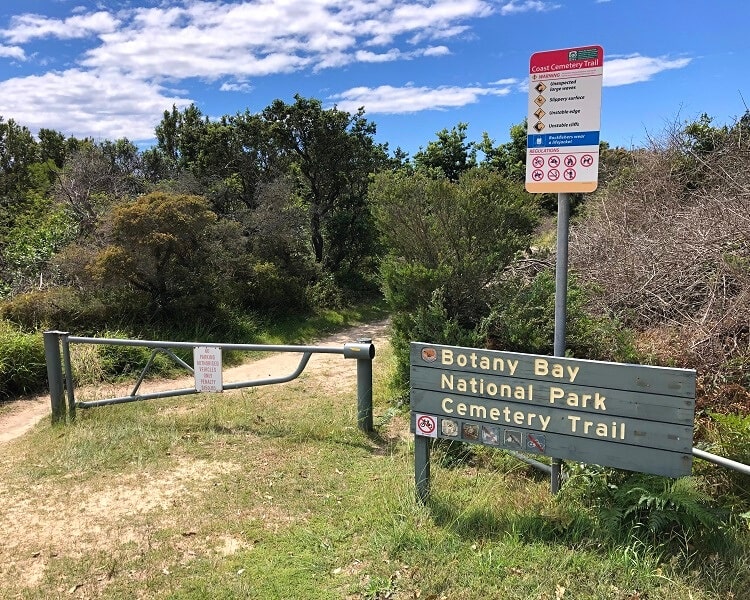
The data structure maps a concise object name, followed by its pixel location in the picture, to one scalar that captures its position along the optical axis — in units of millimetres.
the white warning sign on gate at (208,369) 5293
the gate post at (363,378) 4895
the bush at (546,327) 5121
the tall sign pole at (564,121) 3033
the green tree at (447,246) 6012
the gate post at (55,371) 5648
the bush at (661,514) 2875
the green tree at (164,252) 10273
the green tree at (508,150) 18688
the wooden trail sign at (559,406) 2729
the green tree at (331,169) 15688
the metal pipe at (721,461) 2682
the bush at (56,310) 9695
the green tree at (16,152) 28117
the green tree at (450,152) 15984
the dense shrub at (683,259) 4676
